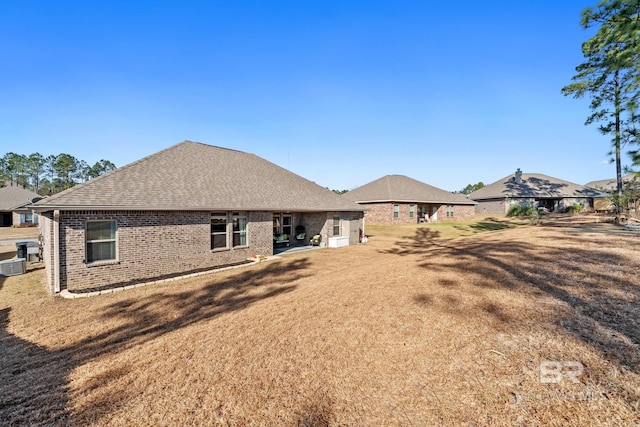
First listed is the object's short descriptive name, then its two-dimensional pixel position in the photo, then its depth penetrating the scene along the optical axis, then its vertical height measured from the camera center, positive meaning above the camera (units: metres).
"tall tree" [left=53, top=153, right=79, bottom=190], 80.75 +13.57
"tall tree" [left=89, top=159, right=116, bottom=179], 90.56 +15.45
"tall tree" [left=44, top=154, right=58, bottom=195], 81.25 +13.61
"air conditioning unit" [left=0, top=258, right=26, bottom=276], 12.27 -2.20
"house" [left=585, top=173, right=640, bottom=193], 57.02 +5.15
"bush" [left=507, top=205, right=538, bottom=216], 34.50 -0.15
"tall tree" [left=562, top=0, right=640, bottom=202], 14.98 +9.57
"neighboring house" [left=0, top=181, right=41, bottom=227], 34.72 +0.38
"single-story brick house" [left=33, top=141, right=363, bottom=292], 9.54 -0.13
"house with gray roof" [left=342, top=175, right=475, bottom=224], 31.28 +0.94
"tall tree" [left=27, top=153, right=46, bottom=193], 79.12 +13.60
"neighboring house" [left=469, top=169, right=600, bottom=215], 38.75 +1.96
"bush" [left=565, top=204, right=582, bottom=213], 36.09 +0.00
